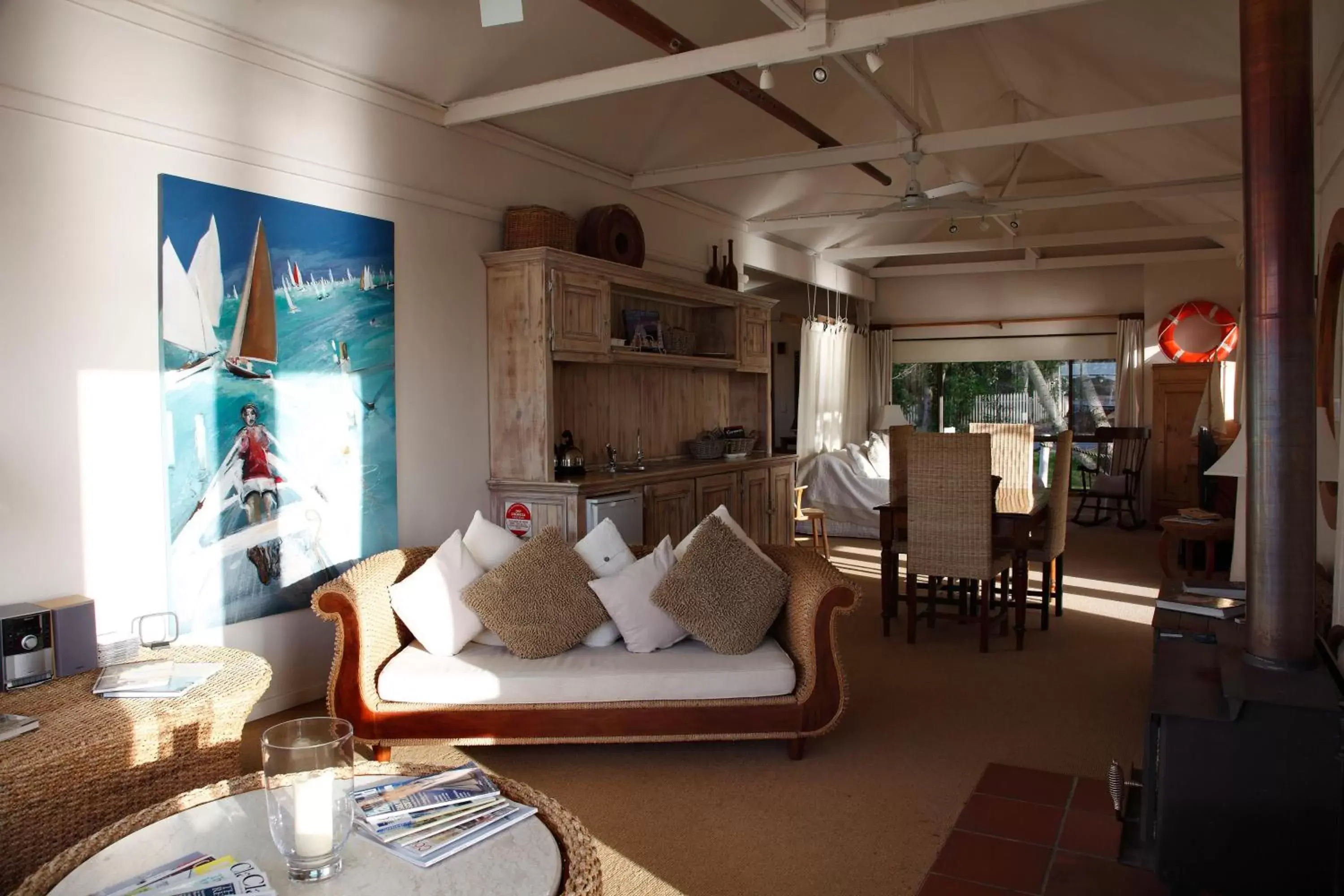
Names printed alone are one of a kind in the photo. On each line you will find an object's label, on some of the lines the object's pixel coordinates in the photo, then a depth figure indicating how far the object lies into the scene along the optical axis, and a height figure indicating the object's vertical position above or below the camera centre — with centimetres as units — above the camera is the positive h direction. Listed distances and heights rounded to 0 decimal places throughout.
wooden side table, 503 -65
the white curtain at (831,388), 925 +23
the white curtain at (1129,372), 1009 +40
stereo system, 290 -71
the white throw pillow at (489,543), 399 -56
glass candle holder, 181 -74
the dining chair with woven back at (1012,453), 681 -31
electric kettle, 525 -27
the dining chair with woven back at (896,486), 547 -49
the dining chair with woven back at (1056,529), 531 -67
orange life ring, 936 +80
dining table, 507 -67
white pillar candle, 181 -77
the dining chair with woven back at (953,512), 482 -52
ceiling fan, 525 +121
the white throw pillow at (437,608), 364 -75
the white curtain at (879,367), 1127 +50
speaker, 301 -71
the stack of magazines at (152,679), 289 -83
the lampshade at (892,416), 1063 -6
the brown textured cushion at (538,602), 365 -74
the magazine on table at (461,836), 191 -88
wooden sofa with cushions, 342 -108
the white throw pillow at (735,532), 391 -52
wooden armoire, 956 -24
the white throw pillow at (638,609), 369 -77
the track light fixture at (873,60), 398 +146
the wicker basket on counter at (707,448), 664 -26
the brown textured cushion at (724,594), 363 -71
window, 1073 +17
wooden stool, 774 -95
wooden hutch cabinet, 490 +11
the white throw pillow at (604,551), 396 -58
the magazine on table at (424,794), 209 -87
